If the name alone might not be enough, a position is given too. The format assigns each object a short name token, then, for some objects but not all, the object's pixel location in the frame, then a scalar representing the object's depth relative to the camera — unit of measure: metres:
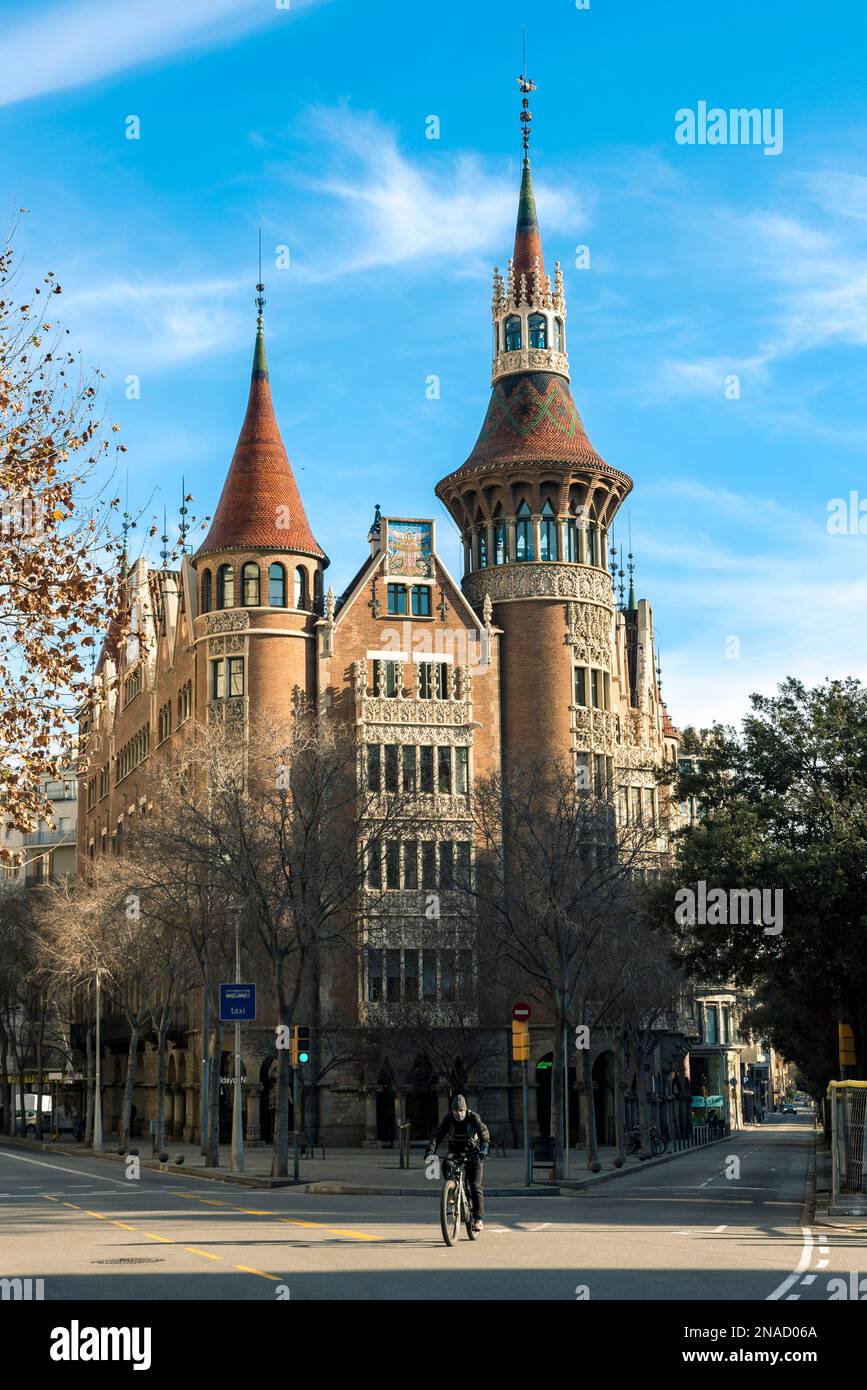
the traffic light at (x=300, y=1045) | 34.94
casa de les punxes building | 61.34
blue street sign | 36.62
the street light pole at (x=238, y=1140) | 39.88
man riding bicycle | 19.08
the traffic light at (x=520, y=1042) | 32.72
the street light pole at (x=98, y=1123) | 56.97
